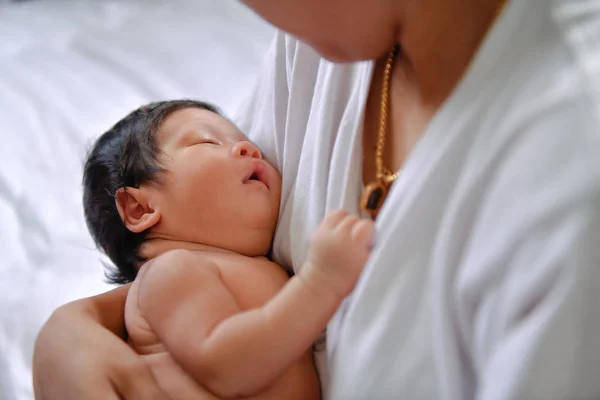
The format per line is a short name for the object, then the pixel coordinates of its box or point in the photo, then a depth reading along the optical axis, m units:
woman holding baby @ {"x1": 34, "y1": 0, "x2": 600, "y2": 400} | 0.43
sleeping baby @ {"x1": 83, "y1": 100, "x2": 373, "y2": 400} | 0.60
